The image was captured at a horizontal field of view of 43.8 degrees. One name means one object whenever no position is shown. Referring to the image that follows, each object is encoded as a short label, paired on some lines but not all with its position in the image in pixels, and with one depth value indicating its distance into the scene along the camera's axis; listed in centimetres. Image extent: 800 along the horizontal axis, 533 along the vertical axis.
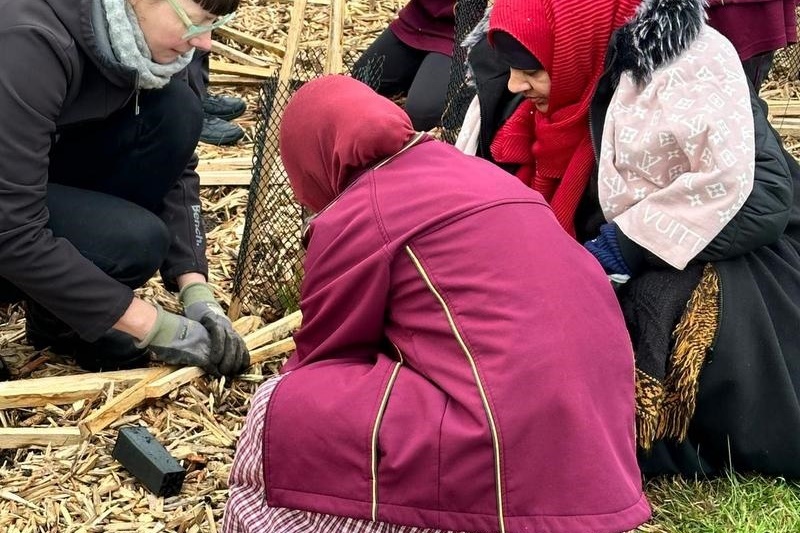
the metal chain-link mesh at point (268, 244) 297
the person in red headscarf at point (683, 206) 235
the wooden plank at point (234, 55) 519
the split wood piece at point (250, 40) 533
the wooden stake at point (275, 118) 295
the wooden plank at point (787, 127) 482
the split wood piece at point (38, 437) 249
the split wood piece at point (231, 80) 504
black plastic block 238
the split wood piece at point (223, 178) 397
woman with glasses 224
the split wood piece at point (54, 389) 260
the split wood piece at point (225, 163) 405
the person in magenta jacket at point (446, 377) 180
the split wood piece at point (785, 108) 502
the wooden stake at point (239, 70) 509
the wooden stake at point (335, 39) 309
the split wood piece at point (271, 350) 284
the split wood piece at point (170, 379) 254
